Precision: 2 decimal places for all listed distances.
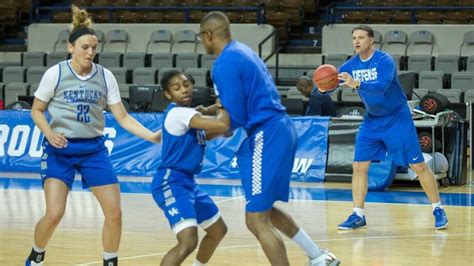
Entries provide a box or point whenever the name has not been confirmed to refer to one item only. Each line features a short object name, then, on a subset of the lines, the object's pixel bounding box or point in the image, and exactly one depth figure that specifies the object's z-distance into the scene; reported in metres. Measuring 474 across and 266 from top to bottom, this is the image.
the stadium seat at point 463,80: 19.08
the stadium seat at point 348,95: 19.05
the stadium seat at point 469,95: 18.38
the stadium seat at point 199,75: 20.23
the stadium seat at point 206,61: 21.31
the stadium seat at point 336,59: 20.16
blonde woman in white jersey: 6.93
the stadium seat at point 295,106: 16.75
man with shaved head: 6.17
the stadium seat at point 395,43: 20.97
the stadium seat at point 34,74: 21.70
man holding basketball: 9.53
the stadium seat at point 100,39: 23.15
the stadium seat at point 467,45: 20.67
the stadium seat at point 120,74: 21.16
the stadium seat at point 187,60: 21.38
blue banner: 14.43
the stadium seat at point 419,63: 20.19
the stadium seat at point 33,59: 22.62
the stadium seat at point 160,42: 22.67
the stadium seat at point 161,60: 21.70
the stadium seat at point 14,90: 21.12
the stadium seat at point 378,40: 21.05
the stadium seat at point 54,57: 22.38
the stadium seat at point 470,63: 19.75
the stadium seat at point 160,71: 20.64
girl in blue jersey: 6.34
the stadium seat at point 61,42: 23.25
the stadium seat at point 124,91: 20.30
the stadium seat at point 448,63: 20.02
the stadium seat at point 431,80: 19.28
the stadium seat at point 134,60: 22.06
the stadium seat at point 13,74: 22.00
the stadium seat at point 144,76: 20.78
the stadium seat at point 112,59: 22.20
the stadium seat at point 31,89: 21.03
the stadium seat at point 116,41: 23.20
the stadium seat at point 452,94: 18.30
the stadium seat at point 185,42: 22.36
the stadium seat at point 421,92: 18.10
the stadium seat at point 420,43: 20.98
